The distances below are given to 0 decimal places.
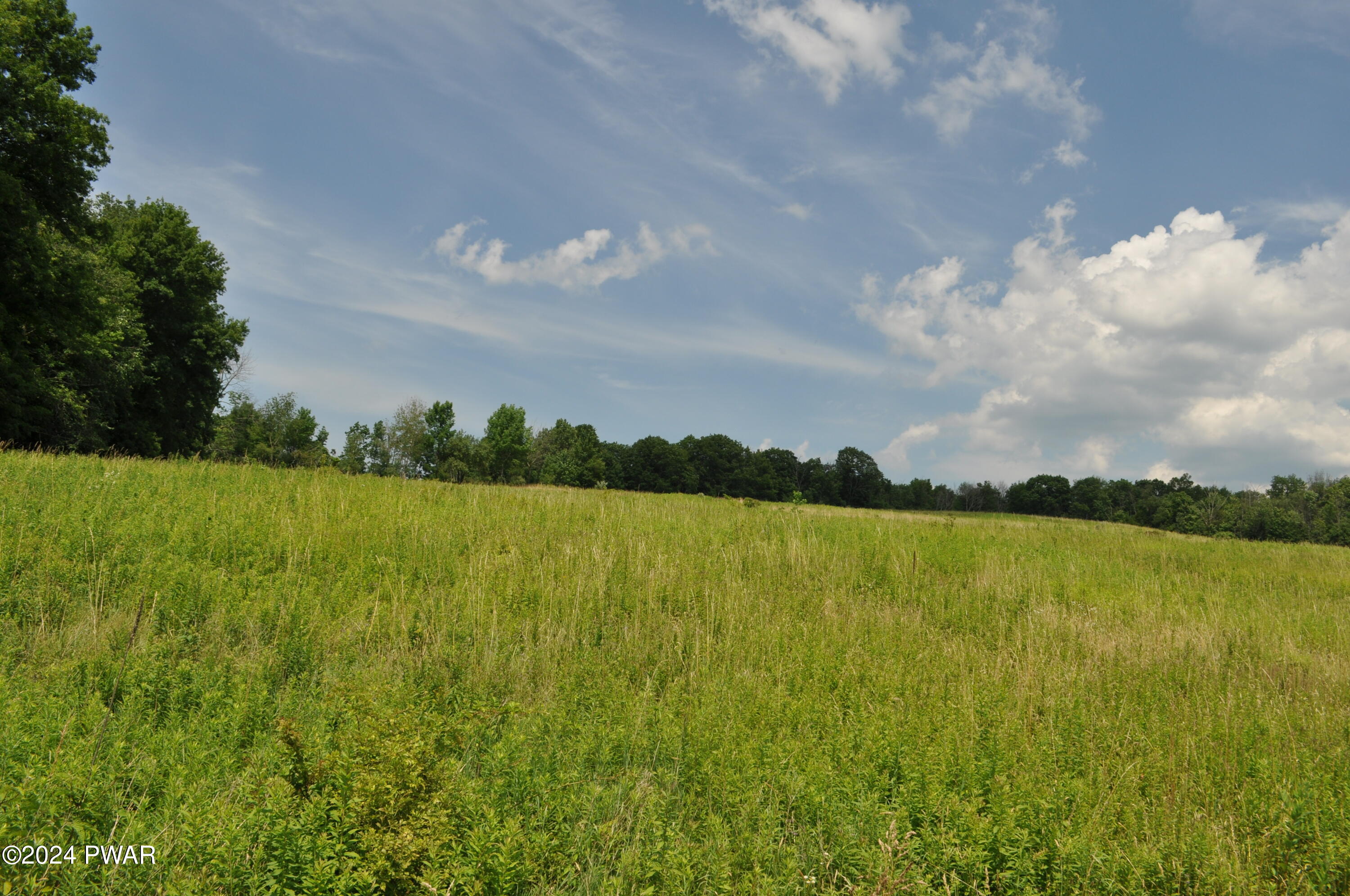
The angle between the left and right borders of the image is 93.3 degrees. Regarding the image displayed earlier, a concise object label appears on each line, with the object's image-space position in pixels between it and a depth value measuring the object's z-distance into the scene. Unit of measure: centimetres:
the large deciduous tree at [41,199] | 1958
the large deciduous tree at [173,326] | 3366
